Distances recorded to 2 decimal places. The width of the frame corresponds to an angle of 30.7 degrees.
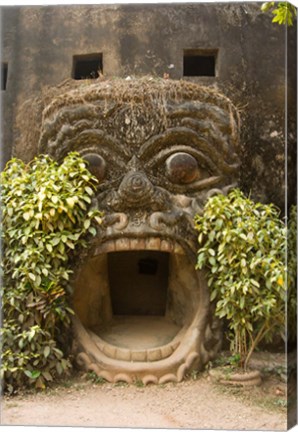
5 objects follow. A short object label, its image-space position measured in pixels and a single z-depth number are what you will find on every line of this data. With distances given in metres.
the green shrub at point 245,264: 3.76
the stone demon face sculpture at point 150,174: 4.21
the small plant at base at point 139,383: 4.05
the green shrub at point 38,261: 3.88
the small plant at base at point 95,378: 4.06
